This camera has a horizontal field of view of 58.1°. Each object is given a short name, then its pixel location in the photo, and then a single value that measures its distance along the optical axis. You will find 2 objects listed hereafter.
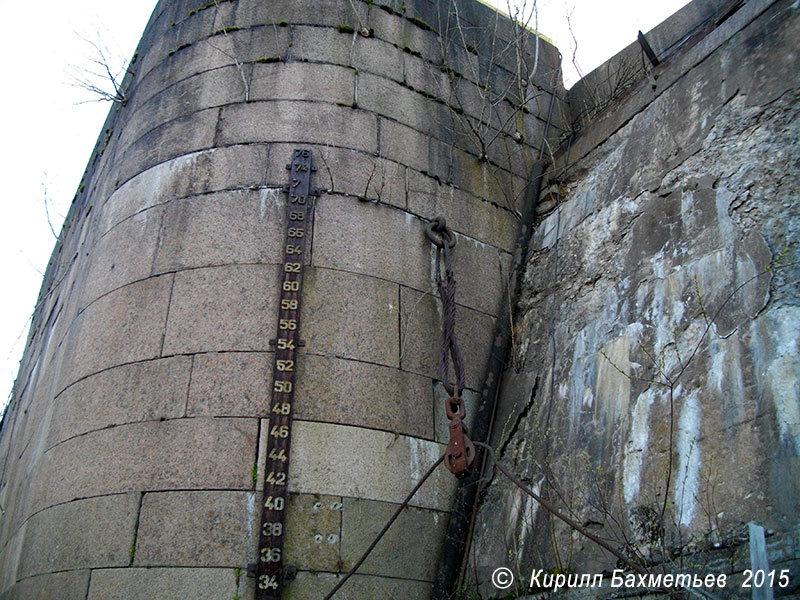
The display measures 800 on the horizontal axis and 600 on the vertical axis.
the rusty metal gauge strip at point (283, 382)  3.70
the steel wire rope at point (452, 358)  3.88
